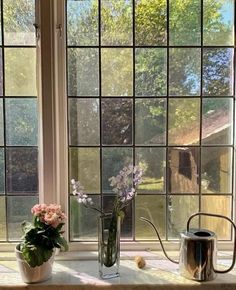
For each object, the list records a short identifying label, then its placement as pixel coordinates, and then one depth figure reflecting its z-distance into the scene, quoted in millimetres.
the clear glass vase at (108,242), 1612
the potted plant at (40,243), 1540
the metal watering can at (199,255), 1549
